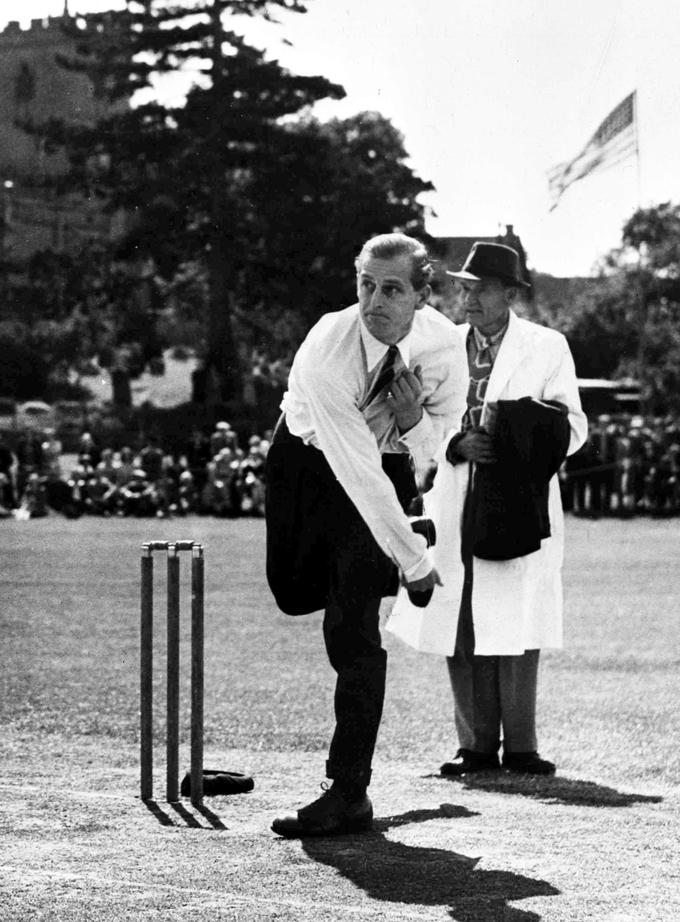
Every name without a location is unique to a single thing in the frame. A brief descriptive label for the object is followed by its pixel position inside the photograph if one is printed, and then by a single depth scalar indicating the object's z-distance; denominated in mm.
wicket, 6758
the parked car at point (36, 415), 66850
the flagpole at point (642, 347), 64188
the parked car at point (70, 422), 60812
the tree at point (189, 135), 48906
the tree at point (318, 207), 49188
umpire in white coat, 8156
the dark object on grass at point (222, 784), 7026
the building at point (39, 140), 57688
